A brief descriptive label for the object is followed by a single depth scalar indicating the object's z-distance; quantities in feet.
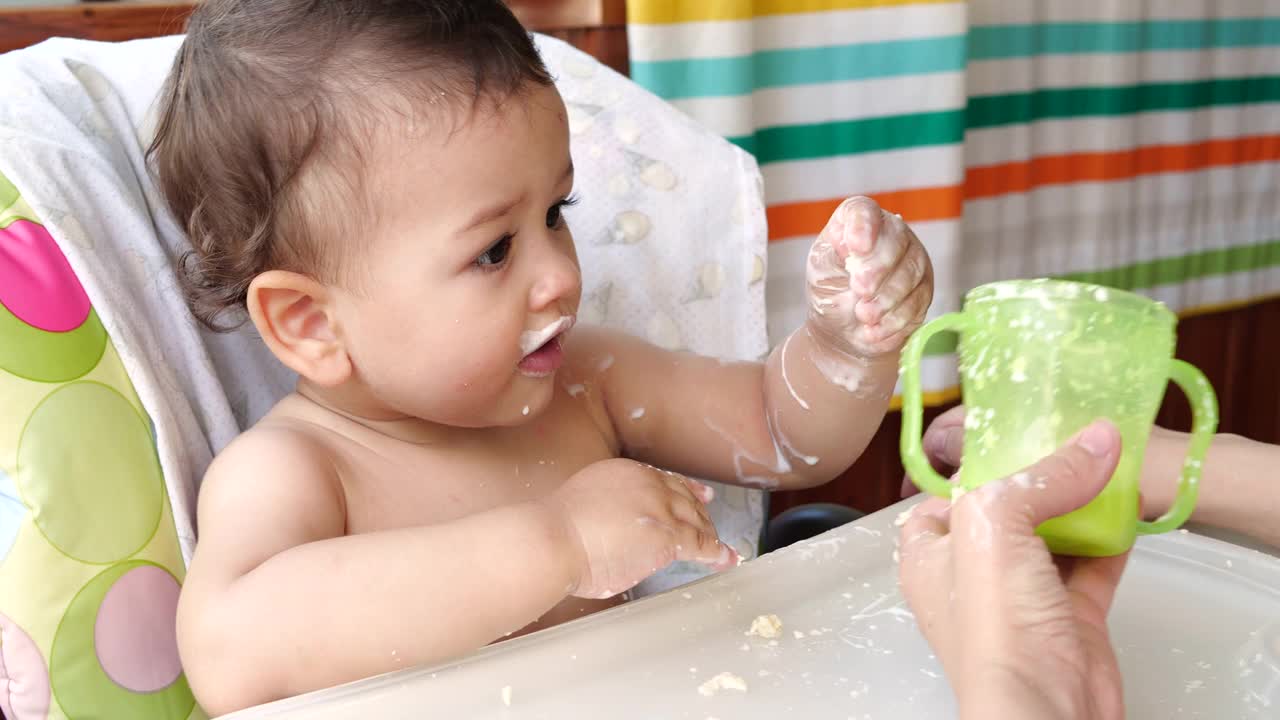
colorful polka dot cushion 2.94
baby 2.87
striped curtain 4.49
